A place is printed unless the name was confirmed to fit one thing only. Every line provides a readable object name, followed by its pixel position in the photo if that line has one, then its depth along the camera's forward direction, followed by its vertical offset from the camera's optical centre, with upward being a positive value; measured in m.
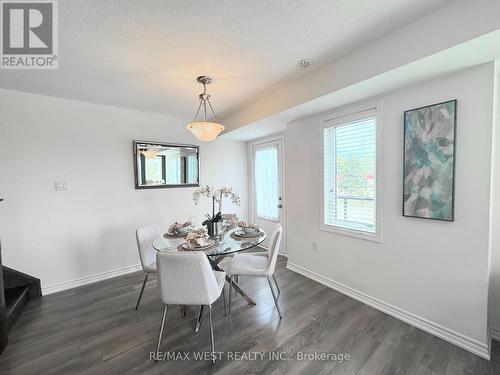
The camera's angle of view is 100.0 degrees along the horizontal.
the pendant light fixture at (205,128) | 2.11 +0.53
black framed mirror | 3.19 +0.25
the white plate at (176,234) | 2.35 -0.61
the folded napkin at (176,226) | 2.40 -0.54
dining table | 1.86 -0.62
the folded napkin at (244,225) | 2.42 -0.53
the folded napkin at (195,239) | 1.87 -0.53
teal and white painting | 1.69 +0.15
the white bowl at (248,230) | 2.33 -0.56
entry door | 3.80 -0.10
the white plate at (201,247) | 1.87 -0.60
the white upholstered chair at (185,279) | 1.51 -0.74
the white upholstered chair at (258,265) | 2.07 -0.90
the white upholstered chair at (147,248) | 2.18 -0.73
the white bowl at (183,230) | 2.43 -0.58
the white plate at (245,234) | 2.27 -0.59
